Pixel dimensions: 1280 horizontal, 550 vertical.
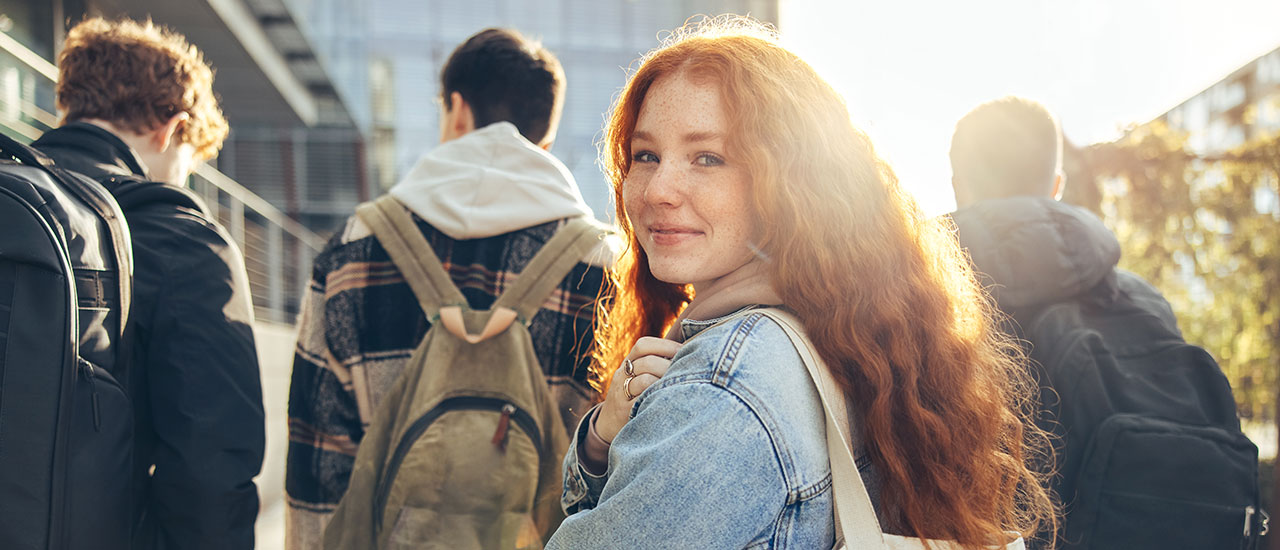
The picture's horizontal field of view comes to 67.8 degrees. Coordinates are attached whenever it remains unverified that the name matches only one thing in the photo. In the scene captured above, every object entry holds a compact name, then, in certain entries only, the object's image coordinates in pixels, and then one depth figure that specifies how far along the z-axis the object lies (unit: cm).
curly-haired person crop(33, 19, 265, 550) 218
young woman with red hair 123
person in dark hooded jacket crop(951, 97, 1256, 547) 232
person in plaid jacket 239
